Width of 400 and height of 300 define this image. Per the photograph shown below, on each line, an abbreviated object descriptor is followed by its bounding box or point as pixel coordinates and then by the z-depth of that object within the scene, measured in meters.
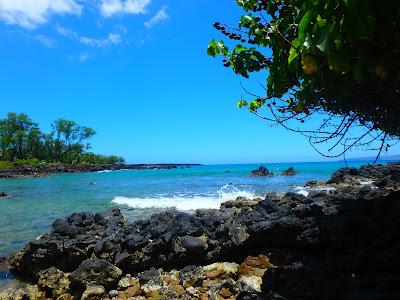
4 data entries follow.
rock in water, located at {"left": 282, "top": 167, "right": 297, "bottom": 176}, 56.66
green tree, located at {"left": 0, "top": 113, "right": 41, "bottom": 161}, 93.06
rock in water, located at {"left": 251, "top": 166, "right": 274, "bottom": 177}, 56.77
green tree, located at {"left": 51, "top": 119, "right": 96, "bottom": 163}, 102.75
